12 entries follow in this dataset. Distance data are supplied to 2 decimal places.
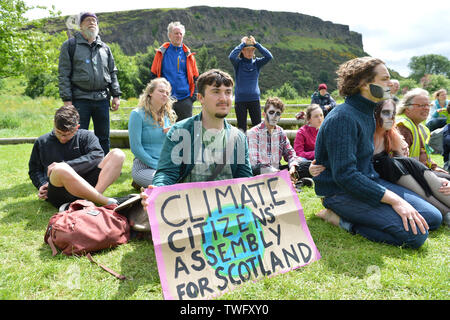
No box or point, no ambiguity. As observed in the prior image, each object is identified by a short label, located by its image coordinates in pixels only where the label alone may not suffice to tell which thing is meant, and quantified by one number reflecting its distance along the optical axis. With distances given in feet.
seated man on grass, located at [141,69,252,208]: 8.86
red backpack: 8.80
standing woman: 21.01
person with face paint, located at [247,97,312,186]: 16.06
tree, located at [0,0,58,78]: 47.14
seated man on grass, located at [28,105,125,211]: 11.57
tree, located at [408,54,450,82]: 336.37
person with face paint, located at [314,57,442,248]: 9.37
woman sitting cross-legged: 13.93
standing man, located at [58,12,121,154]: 15.49
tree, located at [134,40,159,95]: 161.70
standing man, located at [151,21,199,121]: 18.33
